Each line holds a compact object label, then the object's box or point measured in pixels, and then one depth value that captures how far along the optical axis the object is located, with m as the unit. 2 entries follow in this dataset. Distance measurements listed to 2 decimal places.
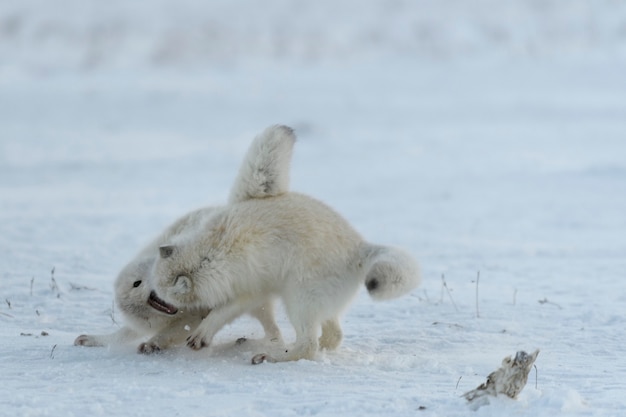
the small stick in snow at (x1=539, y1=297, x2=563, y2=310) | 13.64
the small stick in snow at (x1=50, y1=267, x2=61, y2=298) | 14.00
